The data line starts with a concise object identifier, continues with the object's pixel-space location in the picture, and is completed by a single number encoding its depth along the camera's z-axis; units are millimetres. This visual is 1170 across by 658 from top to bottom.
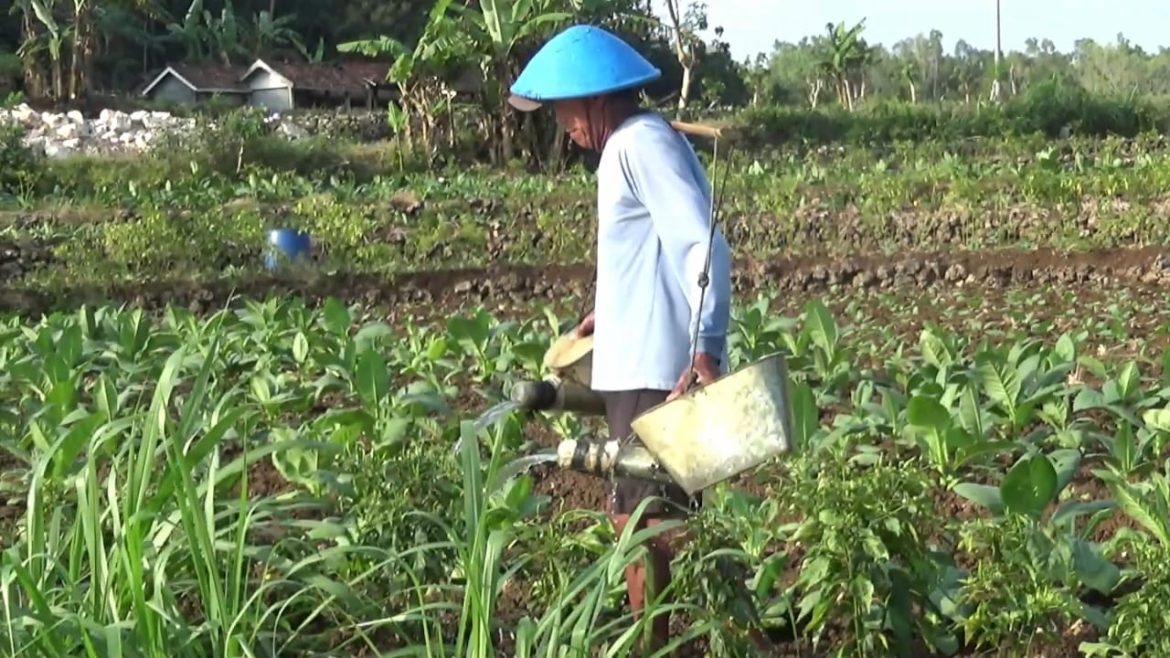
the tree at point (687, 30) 25375
